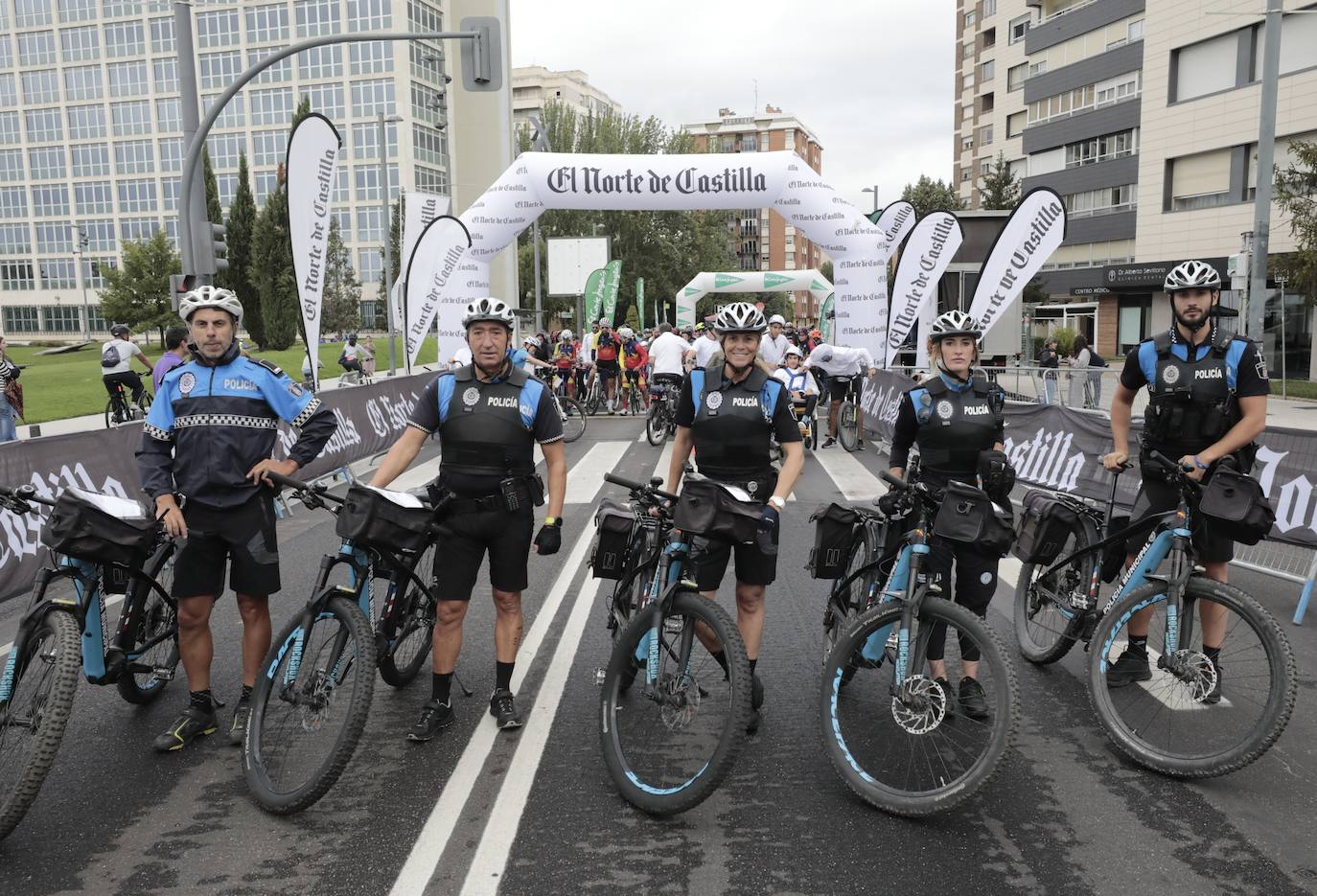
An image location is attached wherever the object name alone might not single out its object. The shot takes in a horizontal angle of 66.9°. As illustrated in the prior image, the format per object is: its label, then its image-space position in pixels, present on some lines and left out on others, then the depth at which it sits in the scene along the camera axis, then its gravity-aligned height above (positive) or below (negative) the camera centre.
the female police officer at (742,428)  4.48 -0.57
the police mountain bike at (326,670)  3.73 -1.40
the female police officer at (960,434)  4.48 -0.62
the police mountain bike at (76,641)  3.53 -1.34
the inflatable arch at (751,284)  44.41 +0.82
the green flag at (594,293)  35.41 +0.39
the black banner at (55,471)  6.66 -1.18
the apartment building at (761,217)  129.50 +11.07
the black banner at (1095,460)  6.63 -1.35
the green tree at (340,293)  62.03 +0.96
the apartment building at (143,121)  80.06 +16.03
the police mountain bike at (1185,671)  3.90 -1.56
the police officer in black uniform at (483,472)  4.48 -0.75
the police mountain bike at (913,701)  3.59 -1.55
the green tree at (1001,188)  48.69 +5.38
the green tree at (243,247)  55.19 +3.47
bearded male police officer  4.58 -0.49
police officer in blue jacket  4.37 -0.69
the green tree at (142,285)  56.09 +1.47
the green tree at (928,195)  53.53 +5.59
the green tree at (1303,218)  22.81 +1.75
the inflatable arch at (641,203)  17.69 +1.83
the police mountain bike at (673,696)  3.67 -1.50
